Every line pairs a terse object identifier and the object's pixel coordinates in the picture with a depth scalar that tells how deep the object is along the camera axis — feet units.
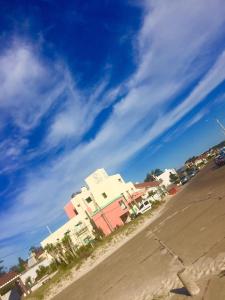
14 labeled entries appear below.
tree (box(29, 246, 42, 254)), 194.02
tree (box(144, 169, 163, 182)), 304.73
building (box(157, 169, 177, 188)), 241.18
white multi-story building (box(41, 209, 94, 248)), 131.23
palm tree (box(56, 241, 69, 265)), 88.96
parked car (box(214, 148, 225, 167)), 108.44
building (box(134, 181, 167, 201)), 129.42
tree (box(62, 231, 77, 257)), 90.57
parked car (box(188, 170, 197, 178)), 152.63
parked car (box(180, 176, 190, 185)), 147.19
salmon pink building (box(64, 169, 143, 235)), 123.77
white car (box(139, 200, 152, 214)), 110.68
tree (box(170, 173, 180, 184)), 221.39
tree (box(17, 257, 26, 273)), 155.43
